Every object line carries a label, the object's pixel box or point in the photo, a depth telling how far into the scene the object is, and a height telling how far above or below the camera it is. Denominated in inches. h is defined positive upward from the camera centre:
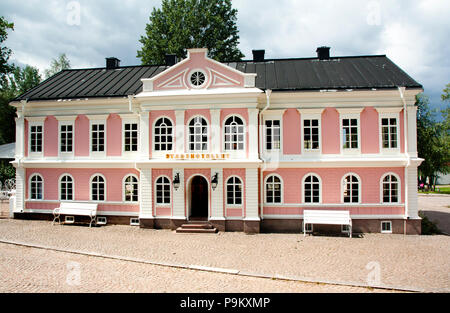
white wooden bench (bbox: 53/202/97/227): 637.3 -87.4
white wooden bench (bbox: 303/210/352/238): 557.0 -97.6
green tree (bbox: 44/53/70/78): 1515.7 +533.8
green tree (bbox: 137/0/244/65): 1091.3 +516.8
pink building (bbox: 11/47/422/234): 585.0 +35.0
